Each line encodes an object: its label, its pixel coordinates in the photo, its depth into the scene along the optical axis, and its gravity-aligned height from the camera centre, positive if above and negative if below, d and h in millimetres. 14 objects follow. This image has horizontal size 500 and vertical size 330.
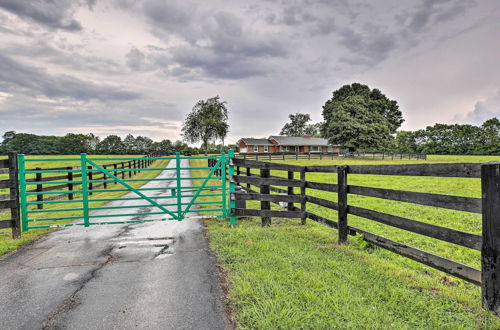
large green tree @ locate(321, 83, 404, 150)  46031 +5824
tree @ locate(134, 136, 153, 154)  138375 +10243
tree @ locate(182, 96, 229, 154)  60906 +9137
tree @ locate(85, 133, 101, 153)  118450 +10452
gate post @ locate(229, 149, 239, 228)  6418 -915
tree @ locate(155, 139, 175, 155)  118738 +8015
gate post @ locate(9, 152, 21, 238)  5578 -668
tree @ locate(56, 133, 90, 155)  100562 +7182
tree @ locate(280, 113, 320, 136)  111312 +14202
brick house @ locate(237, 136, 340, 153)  70750 +3964
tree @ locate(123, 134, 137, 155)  132250 +10440
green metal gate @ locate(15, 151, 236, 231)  6035 -1438
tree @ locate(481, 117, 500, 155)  66400 +5046
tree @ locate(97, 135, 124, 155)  119500 +8457
